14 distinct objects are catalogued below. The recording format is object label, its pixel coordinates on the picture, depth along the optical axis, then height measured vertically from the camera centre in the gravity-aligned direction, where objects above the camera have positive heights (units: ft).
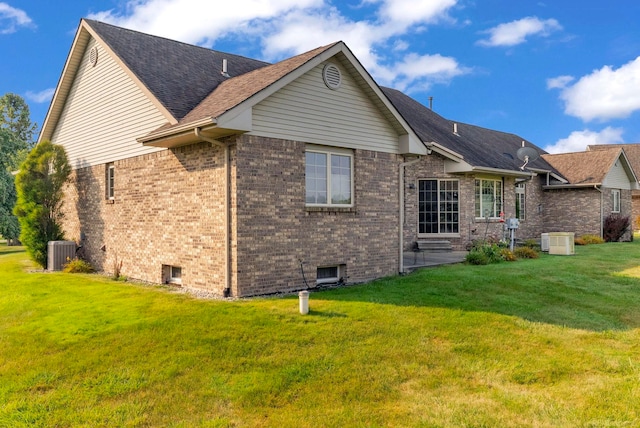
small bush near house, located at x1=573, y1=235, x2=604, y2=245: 75.05 -2.61
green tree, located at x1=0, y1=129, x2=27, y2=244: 98.12 +8.13
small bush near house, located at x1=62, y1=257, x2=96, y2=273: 46.80 -4.26
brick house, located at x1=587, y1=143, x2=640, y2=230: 124.98 +19.34
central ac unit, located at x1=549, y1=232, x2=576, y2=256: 57.21 -2.55
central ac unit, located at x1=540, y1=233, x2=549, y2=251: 61.82 -2.49
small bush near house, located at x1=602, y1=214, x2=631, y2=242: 80.64 -0.90
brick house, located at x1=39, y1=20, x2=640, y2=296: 31.37 +4.58
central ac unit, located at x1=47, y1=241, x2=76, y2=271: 48.83 -3.09
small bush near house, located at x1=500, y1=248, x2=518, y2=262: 50.66 -3.53
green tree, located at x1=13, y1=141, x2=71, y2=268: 50.19 +3.04
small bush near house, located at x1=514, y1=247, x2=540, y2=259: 53.78 -3.45
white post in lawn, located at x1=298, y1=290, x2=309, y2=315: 26.71 -4.38
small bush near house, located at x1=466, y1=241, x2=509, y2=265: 47.78 -3.26
